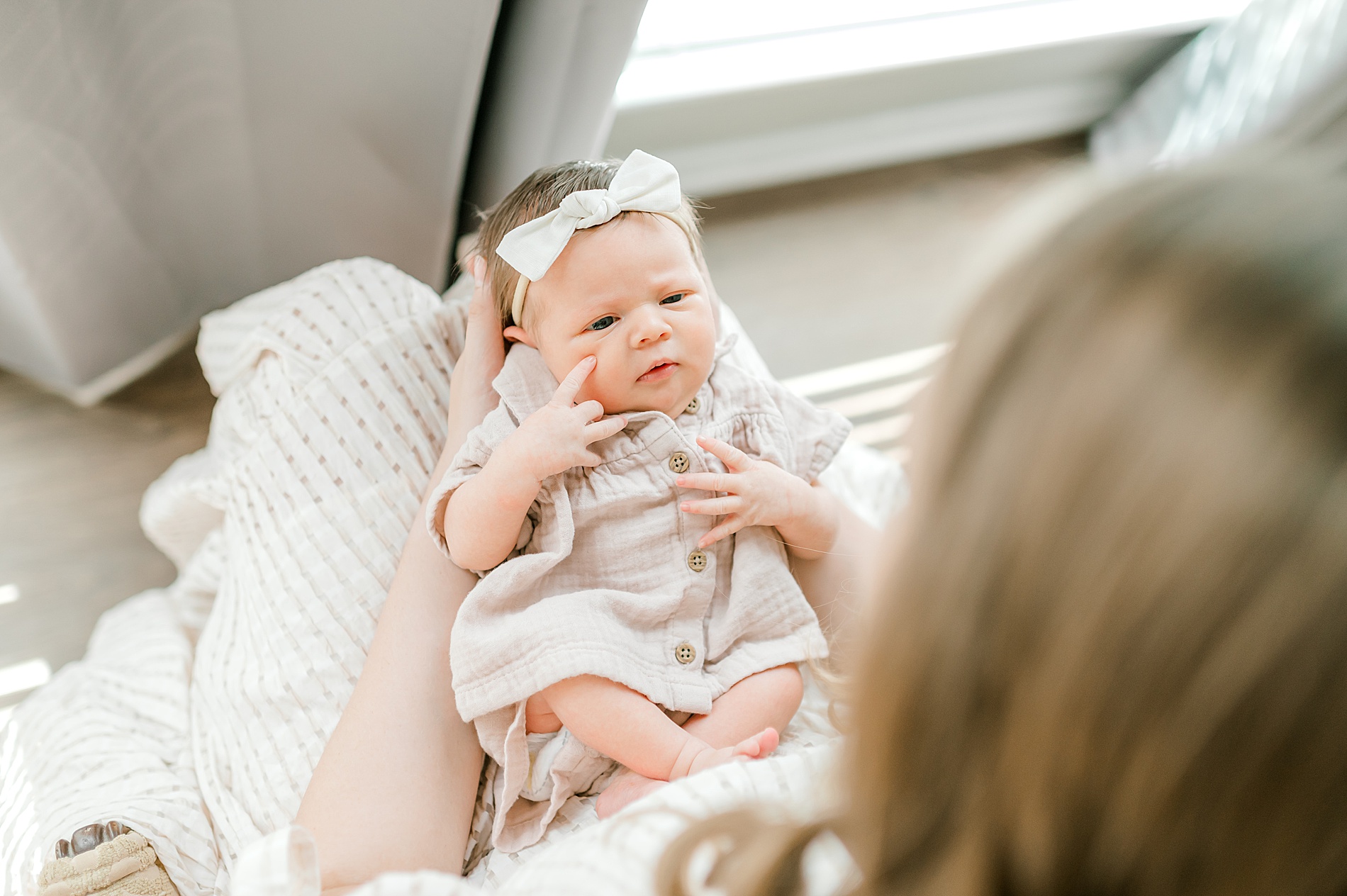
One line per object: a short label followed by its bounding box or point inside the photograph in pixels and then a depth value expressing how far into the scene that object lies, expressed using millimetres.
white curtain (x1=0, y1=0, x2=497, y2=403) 1213
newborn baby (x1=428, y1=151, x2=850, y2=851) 891
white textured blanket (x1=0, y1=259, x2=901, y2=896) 973
